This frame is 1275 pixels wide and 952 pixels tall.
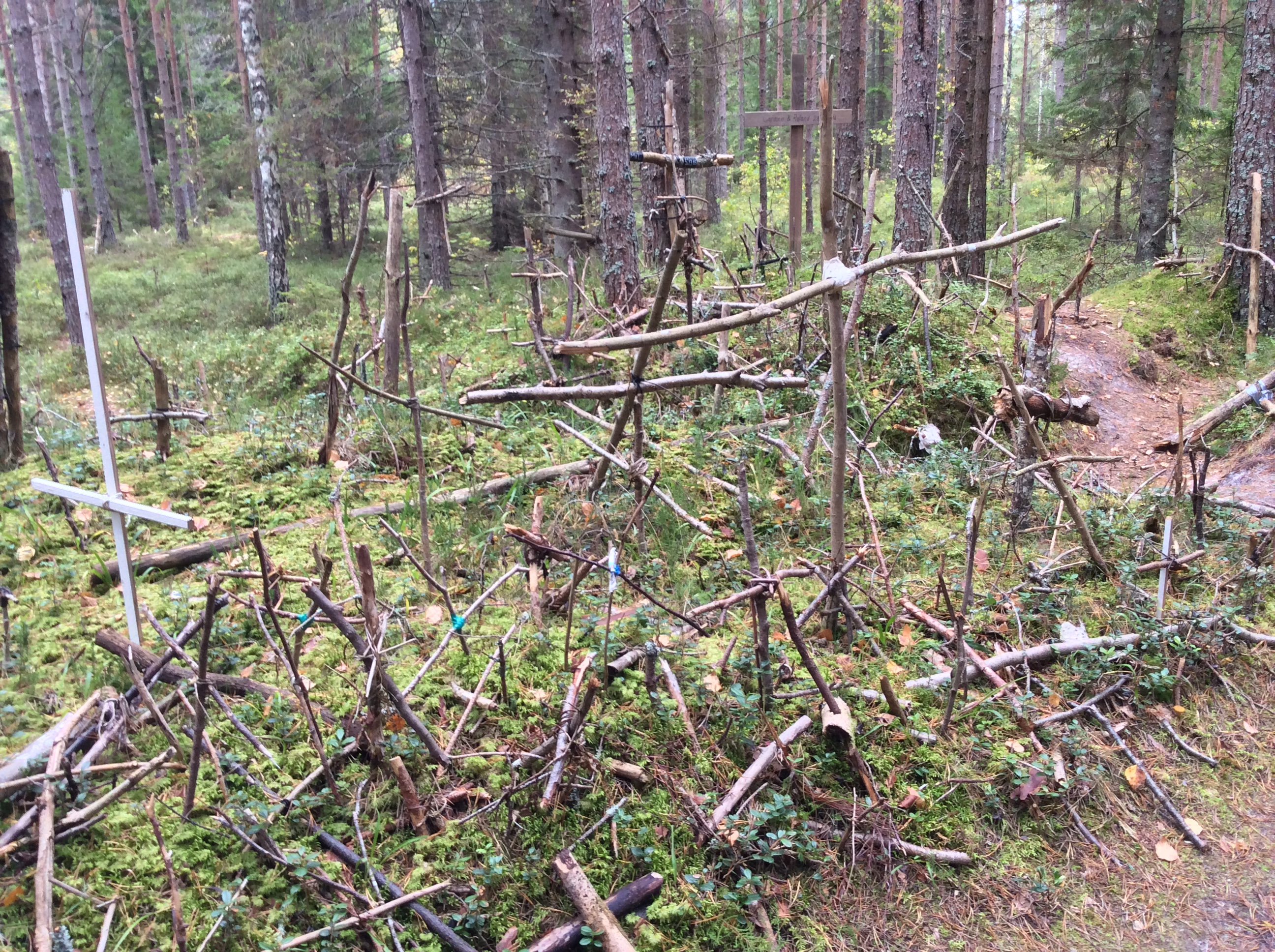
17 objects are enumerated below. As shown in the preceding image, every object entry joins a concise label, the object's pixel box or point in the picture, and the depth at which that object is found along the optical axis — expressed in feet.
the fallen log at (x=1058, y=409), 14.23
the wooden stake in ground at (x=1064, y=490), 12.74
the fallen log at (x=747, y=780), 9.50
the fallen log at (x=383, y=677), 7.88
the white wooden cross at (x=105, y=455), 9.61
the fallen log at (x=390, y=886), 8.16
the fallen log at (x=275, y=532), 13.91
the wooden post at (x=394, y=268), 13.91
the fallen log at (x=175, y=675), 10.57
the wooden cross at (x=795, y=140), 28.25
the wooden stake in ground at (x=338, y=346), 14.93
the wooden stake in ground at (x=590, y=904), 8.22
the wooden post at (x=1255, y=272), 26.43
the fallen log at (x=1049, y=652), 12.07
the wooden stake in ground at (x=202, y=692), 7.61
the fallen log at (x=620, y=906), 8.25
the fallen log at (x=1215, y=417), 14.06
